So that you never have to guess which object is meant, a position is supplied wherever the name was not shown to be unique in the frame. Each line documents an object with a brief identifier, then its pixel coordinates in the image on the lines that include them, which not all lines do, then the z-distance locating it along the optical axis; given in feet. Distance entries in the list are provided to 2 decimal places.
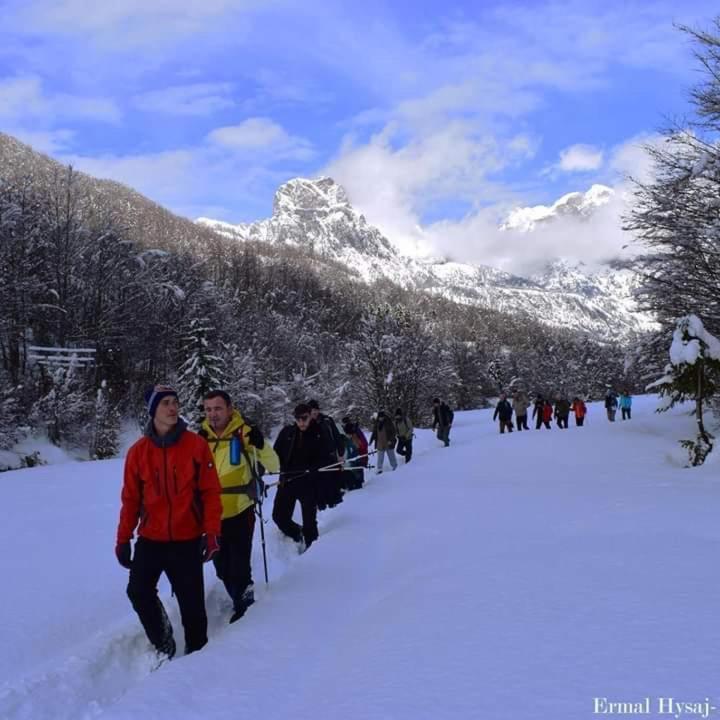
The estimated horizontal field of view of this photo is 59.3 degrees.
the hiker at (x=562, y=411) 98.07
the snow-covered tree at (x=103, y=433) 84.33
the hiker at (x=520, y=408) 94.51
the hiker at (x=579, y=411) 99.86
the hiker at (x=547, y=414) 99.45
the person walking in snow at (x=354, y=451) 46.01
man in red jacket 14.48
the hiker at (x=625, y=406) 109.40
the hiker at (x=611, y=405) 109.40
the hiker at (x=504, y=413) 90.38
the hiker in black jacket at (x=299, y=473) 25.82
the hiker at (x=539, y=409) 97.90
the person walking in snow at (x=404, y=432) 62.18
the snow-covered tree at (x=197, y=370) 101.91
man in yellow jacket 17.95
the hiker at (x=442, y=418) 76.02
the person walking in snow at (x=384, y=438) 55.21
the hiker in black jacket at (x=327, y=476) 27.09
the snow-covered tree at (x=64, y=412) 81.30
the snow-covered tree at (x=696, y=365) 43.68
